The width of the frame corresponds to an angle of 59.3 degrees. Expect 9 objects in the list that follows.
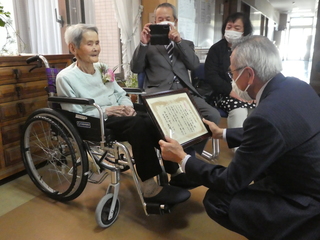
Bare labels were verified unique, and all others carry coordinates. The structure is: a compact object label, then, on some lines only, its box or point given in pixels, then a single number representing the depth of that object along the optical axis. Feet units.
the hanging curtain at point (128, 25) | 9.98
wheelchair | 4.90
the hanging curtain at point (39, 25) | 9.18
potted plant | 6.69
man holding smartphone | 7.11
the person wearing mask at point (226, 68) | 7.34
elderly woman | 4.80
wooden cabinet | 6.43
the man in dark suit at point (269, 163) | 3.17
